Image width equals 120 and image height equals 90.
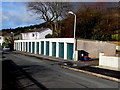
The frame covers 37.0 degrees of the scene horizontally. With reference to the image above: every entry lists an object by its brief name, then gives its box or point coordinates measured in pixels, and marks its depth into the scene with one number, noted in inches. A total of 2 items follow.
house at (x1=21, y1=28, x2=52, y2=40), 2575.3
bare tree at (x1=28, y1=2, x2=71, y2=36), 1718.5
